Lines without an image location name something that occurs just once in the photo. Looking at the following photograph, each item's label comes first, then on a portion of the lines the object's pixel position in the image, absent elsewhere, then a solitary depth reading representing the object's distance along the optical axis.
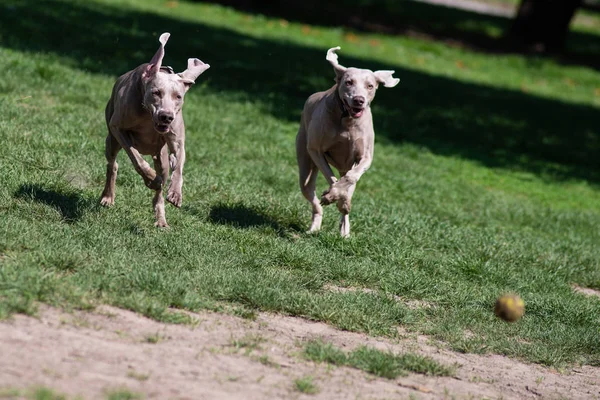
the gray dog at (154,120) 14.86
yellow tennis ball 13.63
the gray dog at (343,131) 16.97
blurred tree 52.22
